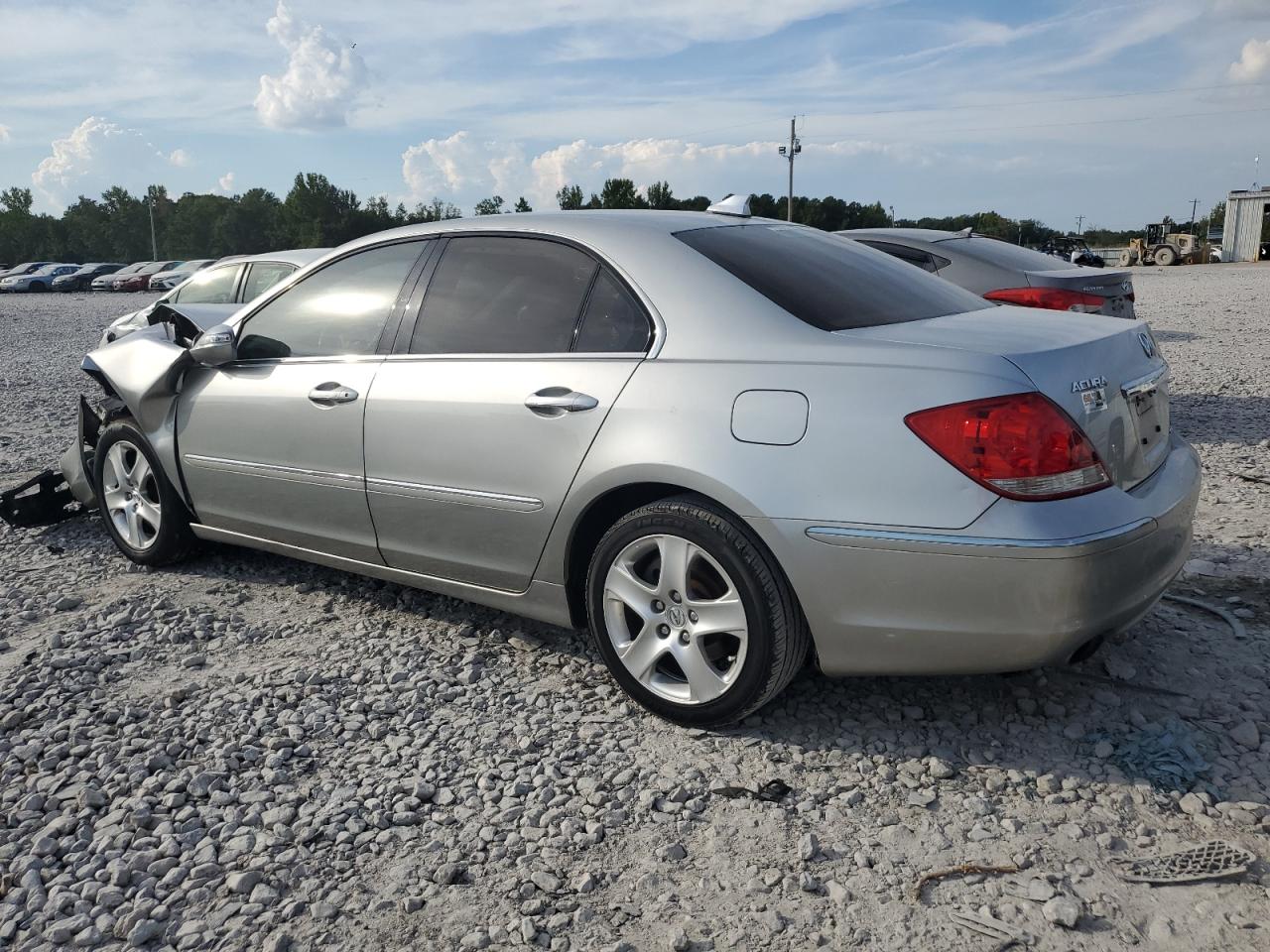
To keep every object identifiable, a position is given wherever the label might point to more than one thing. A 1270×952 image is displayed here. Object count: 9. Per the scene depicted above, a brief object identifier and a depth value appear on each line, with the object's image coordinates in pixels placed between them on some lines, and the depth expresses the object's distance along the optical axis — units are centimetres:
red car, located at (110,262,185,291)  4672
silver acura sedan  270
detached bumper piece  560
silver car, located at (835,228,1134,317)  709
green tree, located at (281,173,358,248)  8719
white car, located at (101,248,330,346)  877
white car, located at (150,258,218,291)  4297
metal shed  5022
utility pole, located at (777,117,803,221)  6531
